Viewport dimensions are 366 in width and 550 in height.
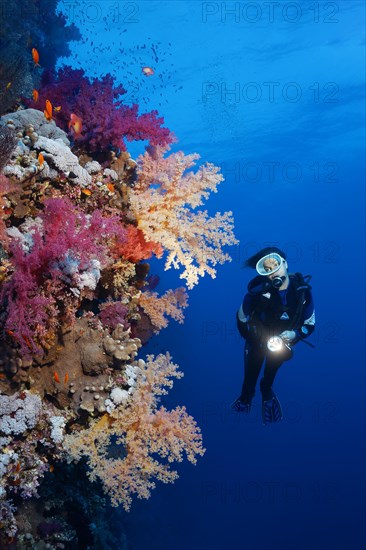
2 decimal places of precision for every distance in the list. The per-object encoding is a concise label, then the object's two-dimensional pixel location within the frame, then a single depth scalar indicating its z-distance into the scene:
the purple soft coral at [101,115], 5.54
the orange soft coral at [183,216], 5.15
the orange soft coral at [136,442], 4.50
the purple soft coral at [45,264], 3.77
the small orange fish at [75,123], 5.24
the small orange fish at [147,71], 7.52
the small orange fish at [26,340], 3.90
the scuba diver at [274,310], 5.04
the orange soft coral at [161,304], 6.15
